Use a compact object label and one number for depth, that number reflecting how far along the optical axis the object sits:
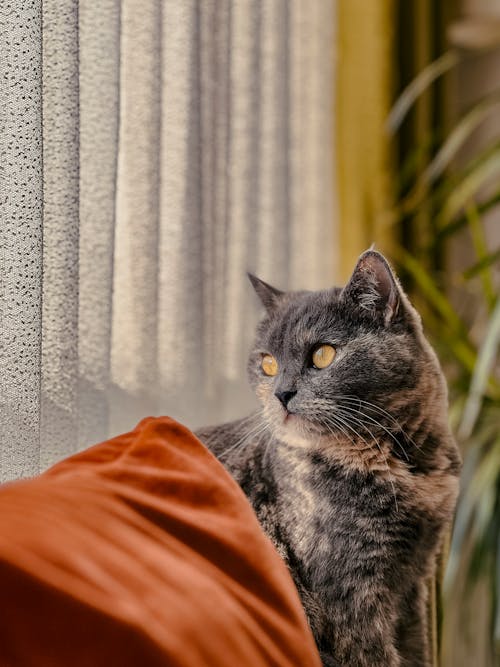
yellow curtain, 1.96
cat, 0.87
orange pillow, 0.56
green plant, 1.65
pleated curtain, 1.04
